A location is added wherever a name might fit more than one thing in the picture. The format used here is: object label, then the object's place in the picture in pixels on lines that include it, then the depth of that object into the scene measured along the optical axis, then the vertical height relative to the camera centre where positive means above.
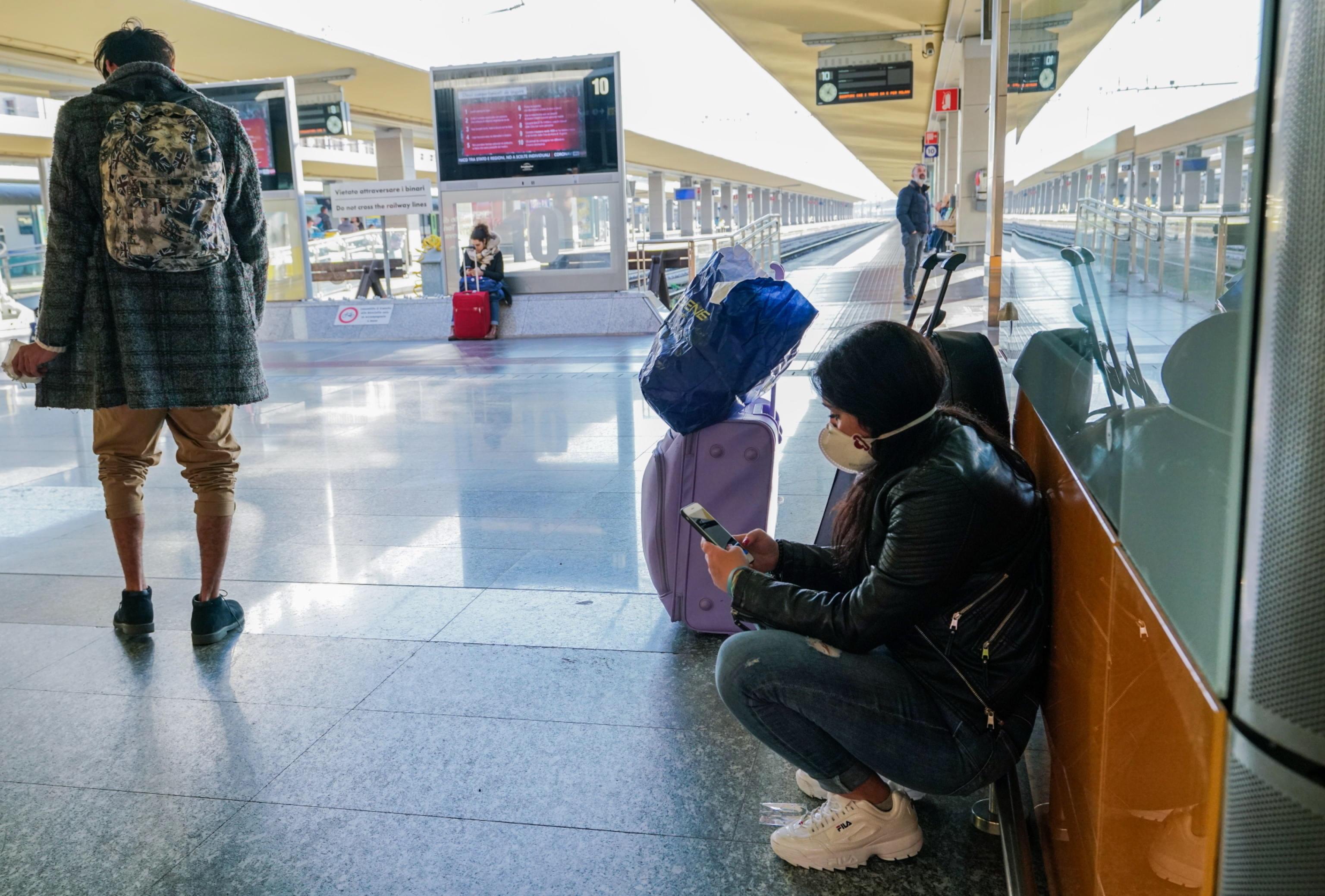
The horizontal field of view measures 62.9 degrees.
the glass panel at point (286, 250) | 13.36 +0.12
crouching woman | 1.90 -0.71
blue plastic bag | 3.11 -0.30
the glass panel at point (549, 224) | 12.51 +0.30
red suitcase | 12.24 -0.70
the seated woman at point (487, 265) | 12.39 -0.14
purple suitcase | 3.21 -0.74
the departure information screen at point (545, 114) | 12.34 +1.53
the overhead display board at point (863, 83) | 18.89 +2.69
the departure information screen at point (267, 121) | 13.08 +1.66
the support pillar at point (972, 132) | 17.45 +1.65
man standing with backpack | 3.10 -0.06
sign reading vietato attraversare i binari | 12.99 +0.69
